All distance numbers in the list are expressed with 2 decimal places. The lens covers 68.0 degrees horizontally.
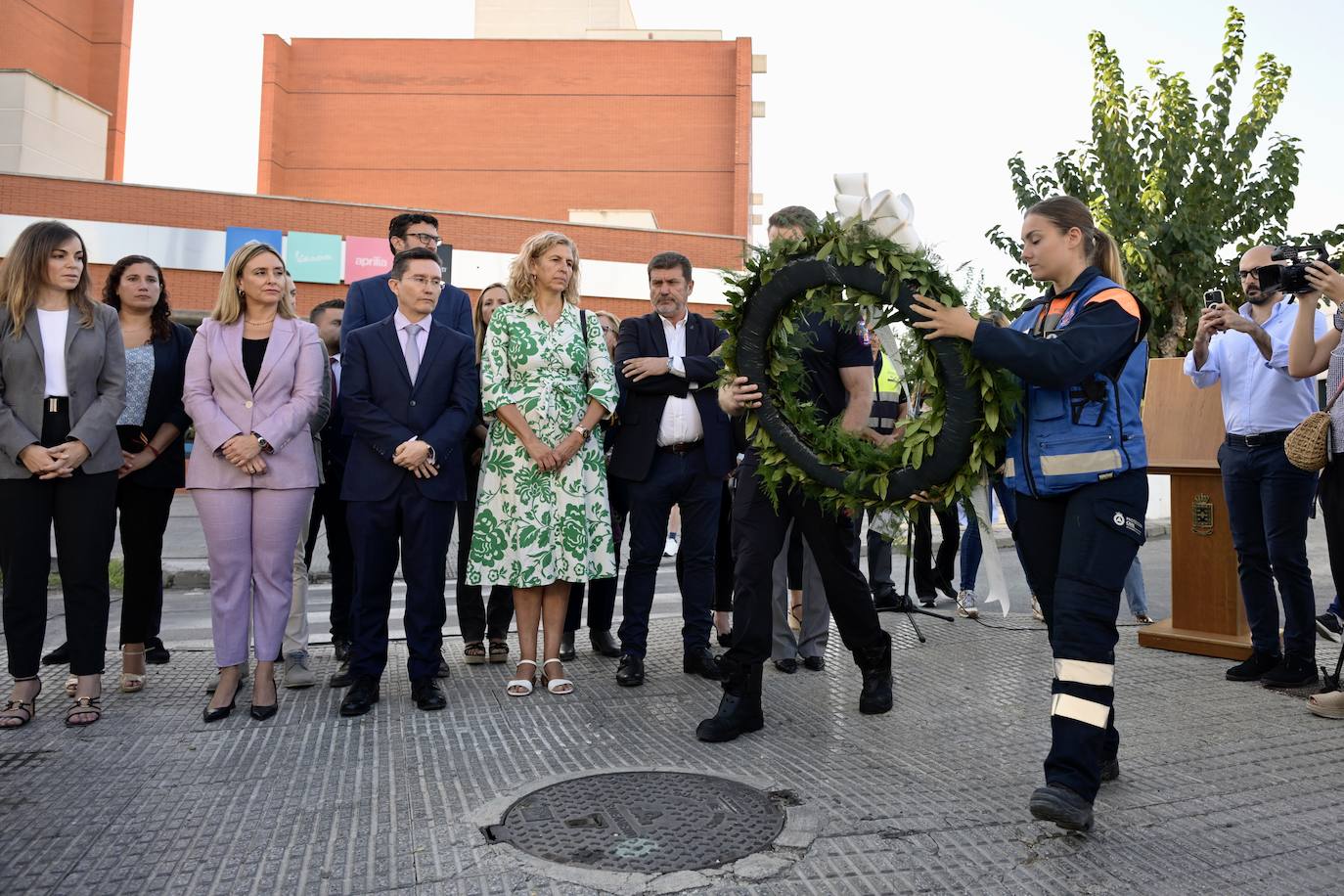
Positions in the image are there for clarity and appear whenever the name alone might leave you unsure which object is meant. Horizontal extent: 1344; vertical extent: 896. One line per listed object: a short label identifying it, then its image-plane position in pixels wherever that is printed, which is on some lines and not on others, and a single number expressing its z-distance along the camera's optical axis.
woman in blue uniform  3.32
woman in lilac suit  4.81
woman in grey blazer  4.61
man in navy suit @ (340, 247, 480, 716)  4.96
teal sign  25.20
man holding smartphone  5.23
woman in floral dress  5.22
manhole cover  2.98
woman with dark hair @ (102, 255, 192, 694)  5.32
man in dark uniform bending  4.42
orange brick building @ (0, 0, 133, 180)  31.48
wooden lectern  6.07
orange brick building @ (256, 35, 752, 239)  38.56
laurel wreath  3.72
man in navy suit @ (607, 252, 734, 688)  5.58
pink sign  25.50
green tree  14.73
